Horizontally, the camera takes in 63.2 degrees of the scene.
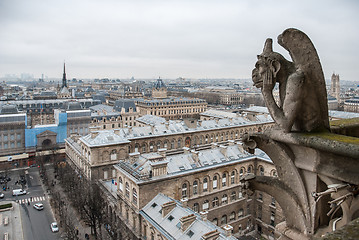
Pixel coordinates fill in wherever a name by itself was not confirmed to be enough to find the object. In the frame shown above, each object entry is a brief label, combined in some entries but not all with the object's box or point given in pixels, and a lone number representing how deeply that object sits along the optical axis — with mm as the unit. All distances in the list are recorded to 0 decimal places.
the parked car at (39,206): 48844
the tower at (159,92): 151625
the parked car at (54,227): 41812
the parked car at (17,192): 54500
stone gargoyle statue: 6082
